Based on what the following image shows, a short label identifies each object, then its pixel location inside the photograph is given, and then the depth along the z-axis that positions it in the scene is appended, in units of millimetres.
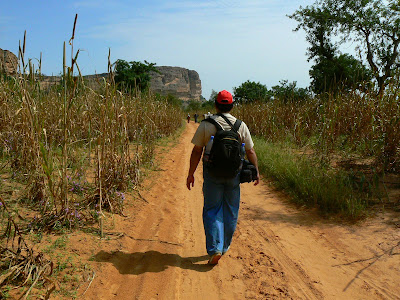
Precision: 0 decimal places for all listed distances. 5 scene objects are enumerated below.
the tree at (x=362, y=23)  16438
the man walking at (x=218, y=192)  3520
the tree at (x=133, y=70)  26500
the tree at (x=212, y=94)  54094
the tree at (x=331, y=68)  18250
